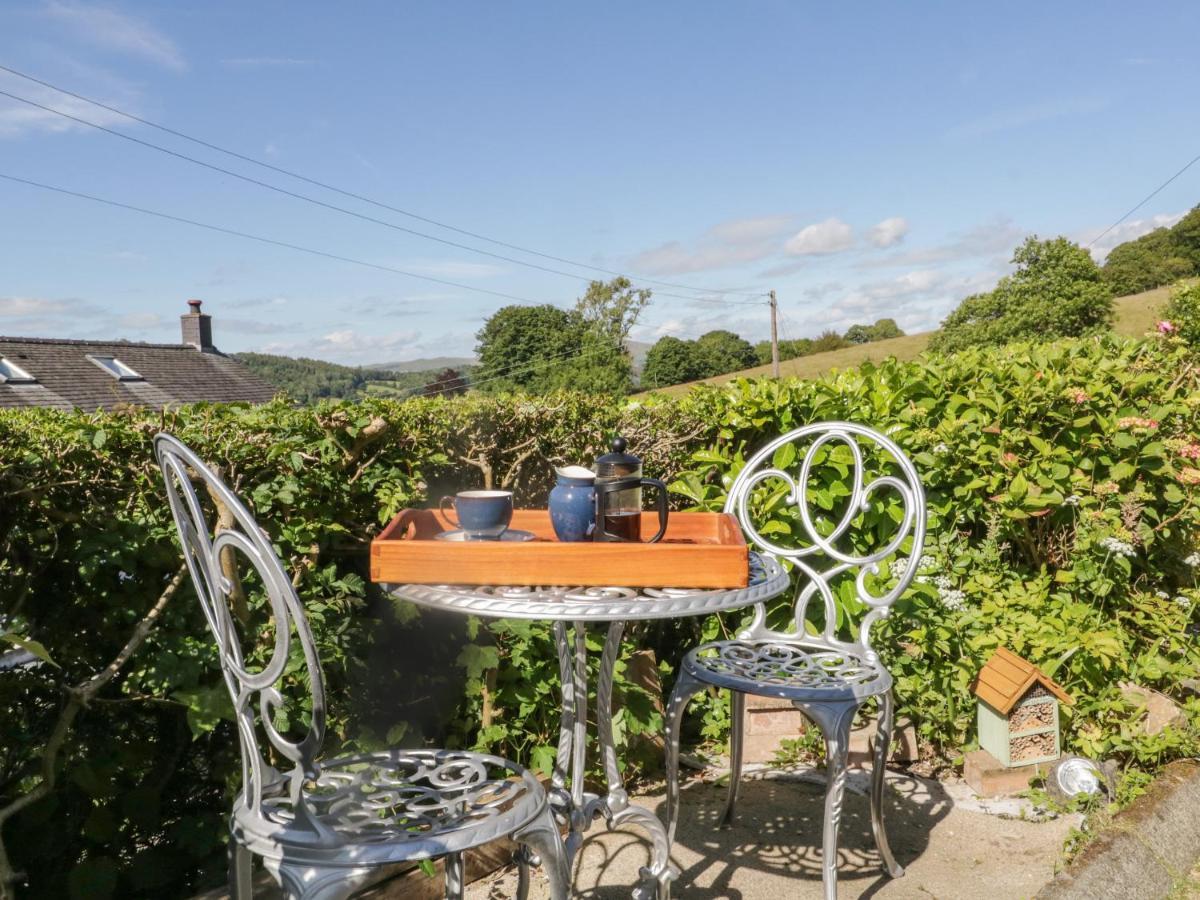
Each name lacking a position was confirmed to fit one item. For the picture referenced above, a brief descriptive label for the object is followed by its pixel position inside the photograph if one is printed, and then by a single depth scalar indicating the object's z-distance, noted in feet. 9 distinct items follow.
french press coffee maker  6.15
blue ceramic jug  6.12
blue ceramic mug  6.27
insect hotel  9.51
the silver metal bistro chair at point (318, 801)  4.35
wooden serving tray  5.69
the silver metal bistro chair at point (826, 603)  7.07
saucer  6.33
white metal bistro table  5.40
